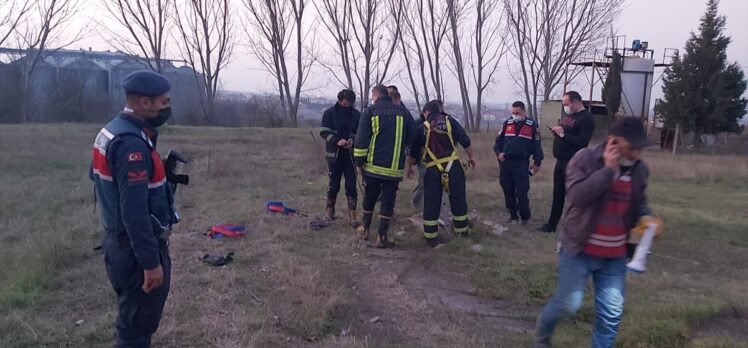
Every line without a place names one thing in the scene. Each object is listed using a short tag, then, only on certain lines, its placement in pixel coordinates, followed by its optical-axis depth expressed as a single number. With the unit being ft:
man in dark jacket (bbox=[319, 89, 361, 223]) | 26.45
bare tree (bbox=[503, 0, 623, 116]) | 127.85
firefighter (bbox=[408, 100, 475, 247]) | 23.94
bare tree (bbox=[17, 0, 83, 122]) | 103.71
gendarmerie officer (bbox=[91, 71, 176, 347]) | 10.34
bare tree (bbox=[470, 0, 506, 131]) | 122.42
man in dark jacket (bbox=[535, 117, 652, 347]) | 11.97
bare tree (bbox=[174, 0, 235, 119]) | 123.24
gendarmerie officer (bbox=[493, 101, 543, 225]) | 27.45
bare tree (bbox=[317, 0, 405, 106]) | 116.26
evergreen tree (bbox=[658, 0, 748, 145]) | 108.95
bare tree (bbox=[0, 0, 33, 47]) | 95.34
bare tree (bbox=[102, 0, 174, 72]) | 119.03
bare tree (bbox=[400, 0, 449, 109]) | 120.26
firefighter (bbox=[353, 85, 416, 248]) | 23.04
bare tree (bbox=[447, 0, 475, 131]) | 119.24
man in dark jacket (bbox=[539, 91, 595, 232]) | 24.77
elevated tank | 119.85
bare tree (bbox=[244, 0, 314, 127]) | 117.60
